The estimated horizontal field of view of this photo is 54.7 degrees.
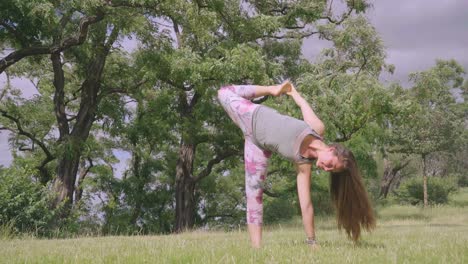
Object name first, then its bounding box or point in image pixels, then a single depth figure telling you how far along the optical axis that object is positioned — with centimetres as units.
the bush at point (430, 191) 3650
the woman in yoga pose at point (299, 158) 490
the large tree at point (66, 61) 1570
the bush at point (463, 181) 5872
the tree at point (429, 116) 2053
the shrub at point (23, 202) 1342
